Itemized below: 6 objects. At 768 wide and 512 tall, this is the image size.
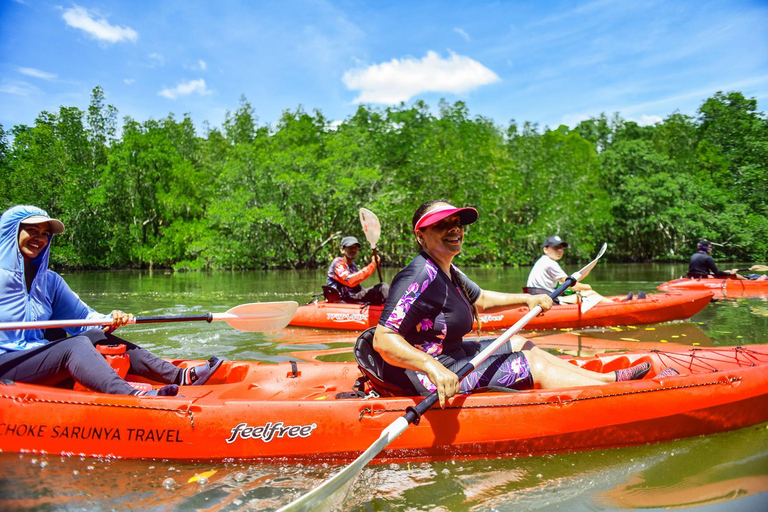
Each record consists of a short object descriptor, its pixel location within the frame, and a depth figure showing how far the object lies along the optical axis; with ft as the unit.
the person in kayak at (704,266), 38.81
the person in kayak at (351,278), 27.35
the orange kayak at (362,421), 10.36
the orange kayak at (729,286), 37.01
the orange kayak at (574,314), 25.55
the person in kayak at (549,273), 25.07
